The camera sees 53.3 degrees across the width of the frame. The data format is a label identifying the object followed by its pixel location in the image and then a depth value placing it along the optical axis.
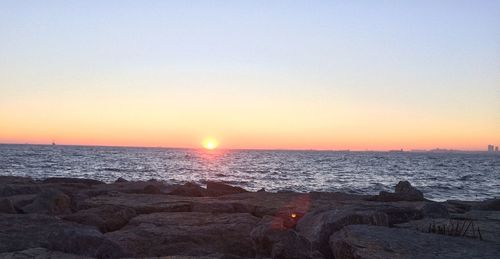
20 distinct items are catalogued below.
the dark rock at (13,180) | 16.91
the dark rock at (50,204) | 9.74
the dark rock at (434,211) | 8.45
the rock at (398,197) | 12.47
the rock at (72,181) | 19.17
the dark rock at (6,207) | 9.06
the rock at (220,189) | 15.15
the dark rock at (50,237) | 5.80
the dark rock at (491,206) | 11.24
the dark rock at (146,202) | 10.17
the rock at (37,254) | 5.57
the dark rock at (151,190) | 14.00
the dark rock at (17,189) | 12.74
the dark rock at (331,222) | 6.70
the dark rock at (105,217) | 8.34
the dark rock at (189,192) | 14.23
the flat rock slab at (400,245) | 5.25
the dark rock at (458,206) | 11.77
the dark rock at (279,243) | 5.63
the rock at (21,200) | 10.56
